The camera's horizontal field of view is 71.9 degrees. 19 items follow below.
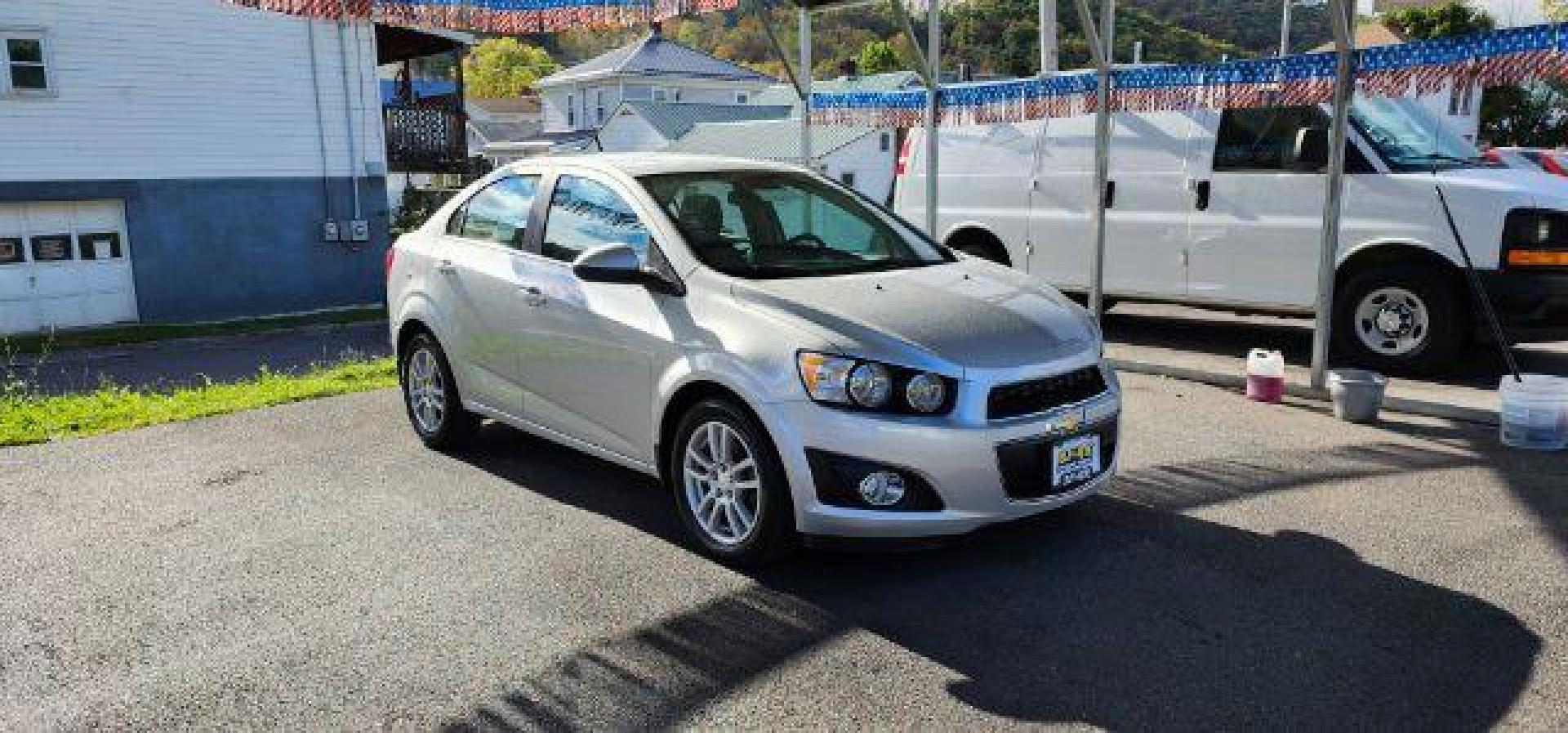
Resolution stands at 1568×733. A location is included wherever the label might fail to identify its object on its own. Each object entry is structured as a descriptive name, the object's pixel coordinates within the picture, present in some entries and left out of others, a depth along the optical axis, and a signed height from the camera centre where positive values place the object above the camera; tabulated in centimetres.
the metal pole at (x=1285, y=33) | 1590 +210
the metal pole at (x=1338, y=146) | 669 +17
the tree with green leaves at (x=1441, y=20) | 4012 +573
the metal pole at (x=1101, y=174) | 787 +2
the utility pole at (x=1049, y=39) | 1110 +144
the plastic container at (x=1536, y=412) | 576 -127
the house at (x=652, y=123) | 4197 +238
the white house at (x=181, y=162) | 1499 +40
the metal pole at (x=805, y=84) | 992 +87
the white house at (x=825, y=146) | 3400 +117
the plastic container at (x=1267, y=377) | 700 -129
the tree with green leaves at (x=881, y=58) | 7000 +784
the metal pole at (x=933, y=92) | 894 +73
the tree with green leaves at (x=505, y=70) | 10062 +1066
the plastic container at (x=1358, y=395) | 643 -130
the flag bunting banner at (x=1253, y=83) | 667 +69
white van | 728 -32
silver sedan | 388 -67
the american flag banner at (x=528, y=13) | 793 +132
